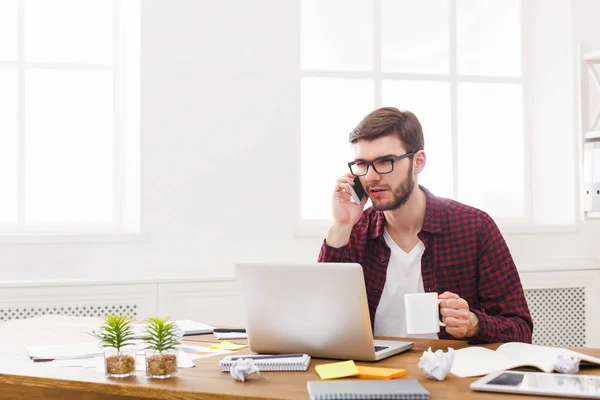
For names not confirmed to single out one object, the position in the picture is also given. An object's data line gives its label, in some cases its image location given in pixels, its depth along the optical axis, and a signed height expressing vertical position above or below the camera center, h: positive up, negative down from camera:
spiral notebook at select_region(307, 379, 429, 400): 1.27 -0.32
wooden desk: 1.41 -0.35
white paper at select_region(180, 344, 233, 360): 1.80 -0.35
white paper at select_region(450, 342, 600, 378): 1.56 -0.34
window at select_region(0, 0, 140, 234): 3.49 +0.48
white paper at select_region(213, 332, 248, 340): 2.07 -0.35
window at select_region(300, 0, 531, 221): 3.80 +0.66
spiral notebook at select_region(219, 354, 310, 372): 1.59 -0.33
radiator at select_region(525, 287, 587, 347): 3.63 -0.53
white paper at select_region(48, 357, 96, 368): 1.69 -0.35
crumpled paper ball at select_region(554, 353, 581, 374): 1.53 -0.32
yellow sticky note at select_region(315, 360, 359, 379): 1.50 -0.33
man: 2.24 -0.09
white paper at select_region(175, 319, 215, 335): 2.14 -0.35
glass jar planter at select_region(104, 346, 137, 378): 1.54 -0.32
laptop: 1.62 -0.22
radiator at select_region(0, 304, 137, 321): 3.15 -0.43
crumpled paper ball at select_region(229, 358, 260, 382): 1.50 -0.32
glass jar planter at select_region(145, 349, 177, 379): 1.54 -0.32
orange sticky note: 1.50 -0.34
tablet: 1.34 -0.33
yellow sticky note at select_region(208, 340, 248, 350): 1.91 -0.35
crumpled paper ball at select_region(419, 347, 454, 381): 1.48 -0.31
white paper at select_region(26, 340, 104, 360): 1.78 -0.35
